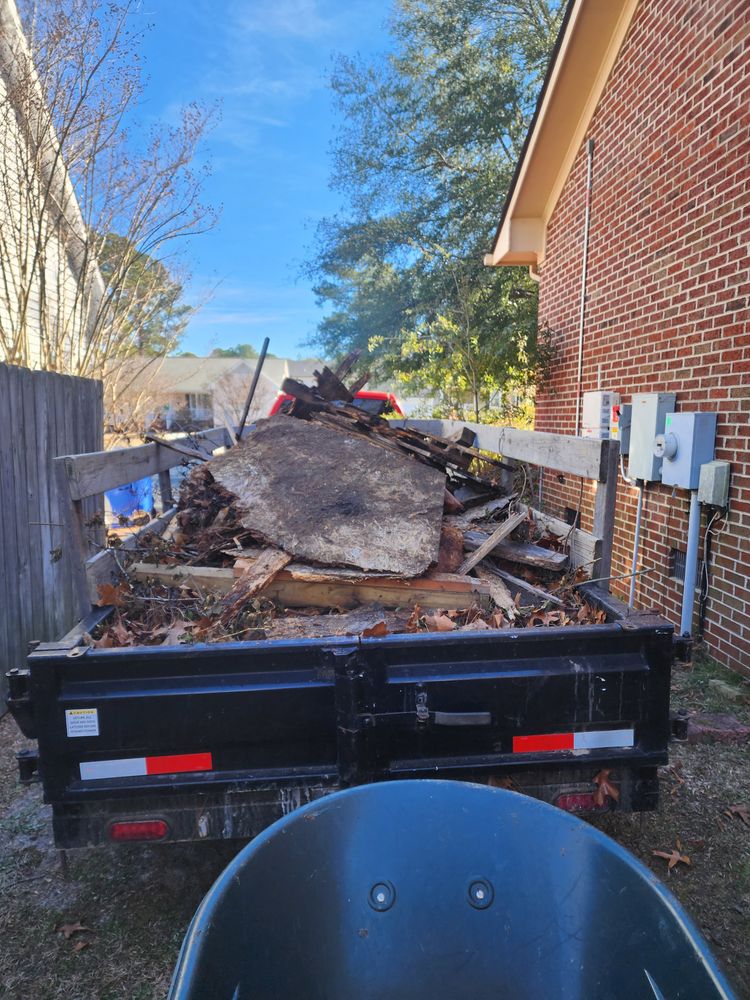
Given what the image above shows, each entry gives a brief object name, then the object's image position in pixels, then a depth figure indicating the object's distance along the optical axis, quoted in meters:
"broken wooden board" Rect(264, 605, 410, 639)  2.65
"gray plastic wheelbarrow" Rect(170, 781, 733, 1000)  1.14
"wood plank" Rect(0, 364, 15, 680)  4.43
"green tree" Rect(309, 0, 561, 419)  17.34
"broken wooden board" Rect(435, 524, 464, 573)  3.18
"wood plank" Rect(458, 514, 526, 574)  3.18
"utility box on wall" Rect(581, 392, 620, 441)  6.29
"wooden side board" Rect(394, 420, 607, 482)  2.74
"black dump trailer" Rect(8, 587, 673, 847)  2.17
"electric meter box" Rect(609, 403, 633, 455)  5.90
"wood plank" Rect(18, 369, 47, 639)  4.75
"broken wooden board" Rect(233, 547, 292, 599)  2.90
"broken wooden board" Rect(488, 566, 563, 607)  2.94
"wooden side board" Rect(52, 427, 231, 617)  2.59
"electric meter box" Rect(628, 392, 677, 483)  5.20
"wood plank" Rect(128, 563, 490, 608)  2.97
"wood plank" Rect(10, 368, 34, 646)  4.59
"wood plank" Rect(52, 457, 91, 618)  2.58
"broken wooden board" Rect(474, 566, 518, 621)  2.86
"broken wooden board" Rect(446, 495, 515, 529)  3.73
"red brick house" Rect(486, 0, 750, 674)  4.43
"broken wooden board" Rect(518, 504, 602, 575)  2.92
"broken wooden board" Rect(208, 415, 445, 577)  3.08
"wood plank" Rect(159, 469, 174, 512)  4.73
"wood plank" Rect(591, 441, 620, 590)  2.66
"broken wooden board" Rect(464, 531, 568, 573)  3.28
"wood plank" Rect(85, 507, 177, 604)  2.81
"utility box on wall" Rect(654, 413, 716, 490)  4.63
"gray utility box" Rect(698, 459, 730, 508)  4.44
